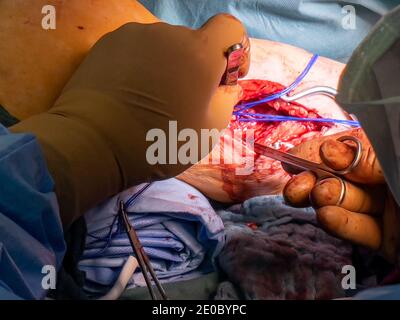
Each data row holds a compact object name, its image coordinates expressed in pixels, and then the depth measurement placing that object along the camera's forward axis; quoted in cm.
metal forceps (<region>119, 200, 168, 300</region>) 86
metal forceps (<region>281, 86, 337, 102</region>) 127
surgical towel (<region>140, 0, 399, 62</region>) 152
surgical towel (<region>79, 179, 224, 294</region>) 94
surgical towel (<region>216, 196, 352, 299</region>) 89
